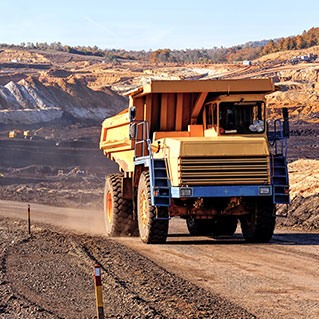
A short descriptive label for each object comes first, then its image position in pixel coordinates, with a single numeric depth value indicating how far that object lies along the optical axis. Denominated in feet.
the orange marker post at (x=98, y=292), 39.93
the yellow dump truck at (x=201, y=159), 82.92
